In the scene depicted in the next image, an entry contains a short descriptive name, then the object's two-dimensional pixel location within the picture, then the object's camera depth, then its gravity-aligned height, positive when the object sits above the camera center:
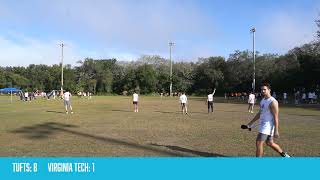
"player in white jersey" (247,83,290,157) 5.41 -0.57
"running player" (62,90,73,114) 18.73 -0.48
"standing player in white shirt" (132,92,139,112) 19.73 -0.55
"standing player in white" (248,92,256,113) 19.51 -0.58
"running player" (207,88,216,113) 18.77 -0.58
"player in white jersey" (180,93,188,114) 18.62 -0.58
